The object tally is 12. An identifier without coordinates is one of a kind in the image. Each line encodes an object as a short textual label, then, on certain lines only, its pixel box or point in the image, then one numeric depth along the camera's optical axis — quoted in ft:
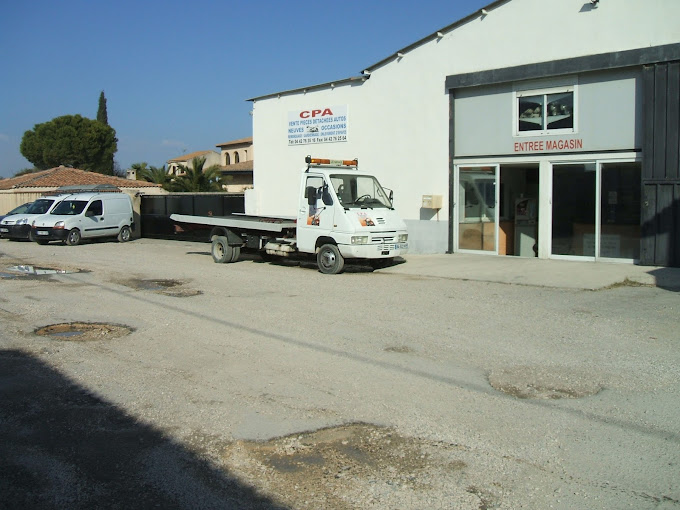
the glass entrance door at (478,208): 57.00
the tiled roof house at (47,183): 119.90
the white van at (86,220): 77.05
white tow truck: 47.75
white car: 81.35
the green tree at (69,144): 202.39
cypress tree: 240.12
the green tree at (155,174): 127.07
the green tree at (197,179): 115.44
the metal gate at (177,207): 79.71
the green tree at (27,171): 210.38
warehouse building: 47.24
